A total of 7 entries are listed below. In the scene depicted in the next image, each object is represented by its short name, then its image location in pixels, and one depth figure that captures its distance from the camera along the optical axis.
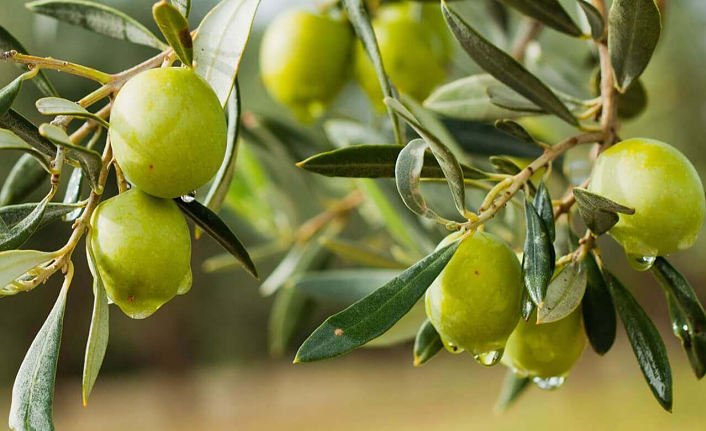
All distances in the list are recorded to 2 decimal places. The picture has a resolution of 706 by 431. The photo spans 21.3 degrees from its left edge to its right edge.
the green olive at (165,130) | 0.35
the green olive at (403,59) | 0.53
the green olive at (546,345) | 0.40
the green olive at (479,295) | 0.37
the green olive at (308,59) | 0.53
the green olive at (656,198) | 0.37
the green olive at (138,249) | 0.36
